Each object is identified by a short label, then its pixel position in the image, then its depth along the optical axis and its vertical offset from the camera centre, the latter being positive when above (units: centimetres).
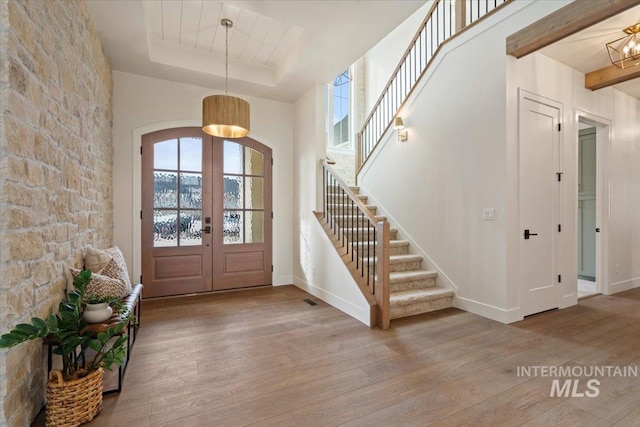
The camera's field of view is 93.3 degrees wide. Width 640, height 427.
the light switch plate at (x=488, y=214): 338 -2
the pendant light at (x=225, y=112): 299 +102
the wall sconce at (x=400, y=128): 459 +130
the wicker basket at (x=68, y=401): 165 -104
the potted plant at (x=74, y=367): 165 -90
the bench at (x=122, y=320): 199 -75
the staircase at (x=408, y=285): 352 -94
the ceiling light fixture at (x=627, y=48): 317 +179
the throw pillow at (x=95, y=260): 266 -41
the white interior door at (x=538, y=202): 340 +11
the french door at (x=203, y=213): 434 +1
